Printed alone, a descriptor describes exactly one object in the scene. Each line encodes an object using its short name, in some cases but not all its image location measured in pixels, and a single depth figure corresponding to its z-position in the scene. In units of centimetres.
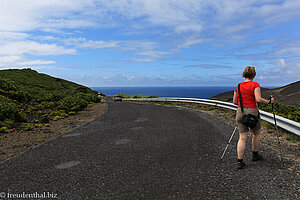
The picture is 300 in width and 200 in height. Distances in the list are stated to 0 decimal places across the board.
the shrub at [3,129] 862
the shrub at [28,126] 924
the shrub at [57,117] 1218
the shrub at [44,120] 1112
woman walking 439
